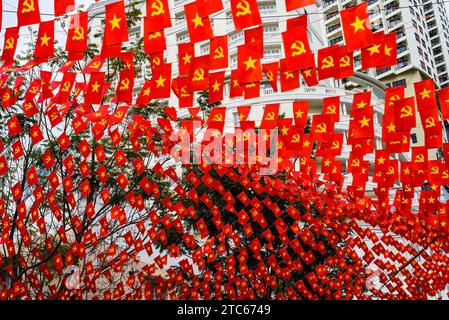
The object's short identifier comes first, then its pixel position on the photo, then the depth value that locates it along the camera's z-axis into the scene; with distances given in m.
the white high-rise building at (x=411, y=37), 36.19
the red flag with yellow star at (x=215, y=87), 5.40
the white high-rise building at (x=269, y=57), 20.61
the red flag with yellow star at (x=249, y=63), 4.86
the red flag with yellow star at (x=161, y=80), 5.22
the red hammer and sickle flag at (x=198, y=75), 5.11
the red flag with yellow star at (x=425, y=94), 5.32
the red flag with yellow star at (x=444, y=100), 5.39
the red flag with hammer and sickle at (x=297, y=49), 4.42
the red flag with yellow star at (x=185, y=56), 5.14
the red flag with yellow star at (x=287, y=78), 5.19
